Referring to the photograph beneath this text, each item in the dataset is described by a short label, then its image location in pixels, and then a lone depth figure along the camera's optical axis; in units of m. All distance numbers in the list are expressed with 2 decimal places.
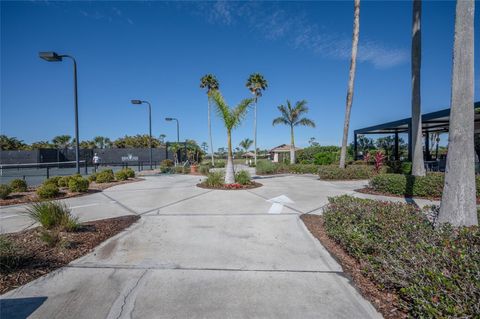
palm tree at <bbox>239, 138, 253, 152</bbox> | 56.91
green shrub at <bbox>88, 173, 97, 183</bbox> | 12.15
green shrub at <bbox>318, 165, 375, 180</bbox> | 13.21
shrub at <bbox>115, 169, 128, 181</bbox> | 12.98
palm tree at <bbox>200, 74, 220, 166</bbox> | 30.52
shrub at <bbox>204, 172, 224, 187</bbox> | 10.77
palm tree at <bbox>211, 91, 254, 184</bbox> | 10.75
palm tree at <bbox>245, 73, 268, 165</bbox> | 30.12
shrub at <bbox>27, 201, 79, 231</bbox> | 4.18
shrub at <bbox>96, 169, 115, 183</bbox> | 12.13
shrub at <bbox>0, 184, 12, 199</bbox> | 7.56
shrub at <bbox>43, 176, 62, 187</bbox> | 8.73
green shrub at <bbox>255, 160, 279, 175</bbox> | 18.81
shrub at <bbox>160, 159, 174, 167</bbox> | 21.49
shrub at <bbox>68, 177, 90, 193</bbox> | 8.71
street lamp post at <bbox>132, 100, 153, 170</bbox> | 19.02
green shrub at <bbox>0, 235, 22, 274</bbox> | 2.96
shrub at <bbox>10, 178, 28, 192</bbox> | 8.67
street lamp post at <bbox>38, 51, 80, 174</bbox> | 8.92
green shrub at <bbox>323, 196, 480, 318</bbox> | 1.93
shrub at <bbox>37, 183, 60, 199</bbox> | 7.79
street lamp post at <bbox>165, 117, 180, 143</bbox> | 23.41
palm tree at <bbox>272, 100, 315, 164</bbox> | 27.81
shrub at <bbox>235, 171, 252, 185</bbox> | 11.02
